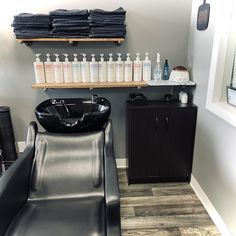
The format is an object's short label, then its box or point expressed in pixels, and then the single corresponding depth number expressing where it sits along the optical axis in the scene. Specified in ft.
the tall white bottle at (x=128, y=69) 7.00
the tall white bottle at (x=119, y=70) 6.98
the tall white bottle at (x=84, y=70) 6.88
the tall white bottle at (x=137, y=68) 7.07
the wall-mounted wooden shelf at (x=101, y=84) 6.72
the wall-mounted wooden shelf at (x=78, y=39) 6.32
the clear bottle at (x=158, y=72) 7.32
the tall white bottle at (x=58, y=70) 6.83
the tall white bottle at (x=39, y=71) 6.75
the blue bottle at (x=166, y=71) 7.27
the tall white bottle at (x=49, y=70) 6.81
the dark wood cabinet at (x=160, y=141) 6.86
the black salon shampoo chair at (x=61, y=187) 3.87
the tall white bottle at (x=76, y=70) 6.86
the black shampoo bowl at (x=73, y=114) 5.22
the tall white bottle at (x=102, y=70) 6.97
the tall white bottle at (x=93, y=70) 6.87
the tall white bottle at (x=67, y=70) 6.85
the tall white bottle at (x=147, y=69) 7.06
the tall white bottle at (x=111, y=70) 6.96
